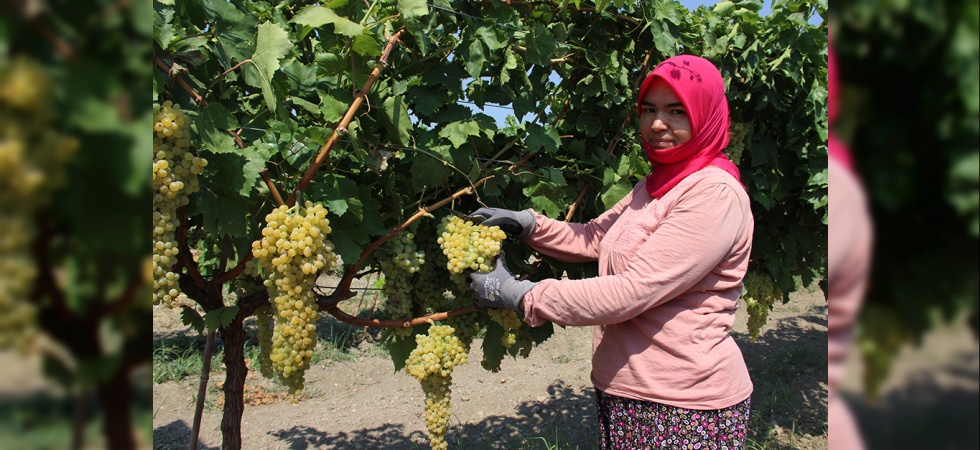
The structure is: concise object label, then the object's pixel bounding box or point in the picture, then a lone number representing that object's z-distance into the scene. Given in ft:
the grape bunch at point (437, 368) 7.38
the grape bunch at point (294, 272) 5.66
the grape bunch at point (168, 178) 4.89
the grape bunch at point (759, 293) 14.01
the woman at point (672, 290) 6.20
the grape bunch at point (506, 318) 7.79
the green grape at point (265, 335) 7.87
